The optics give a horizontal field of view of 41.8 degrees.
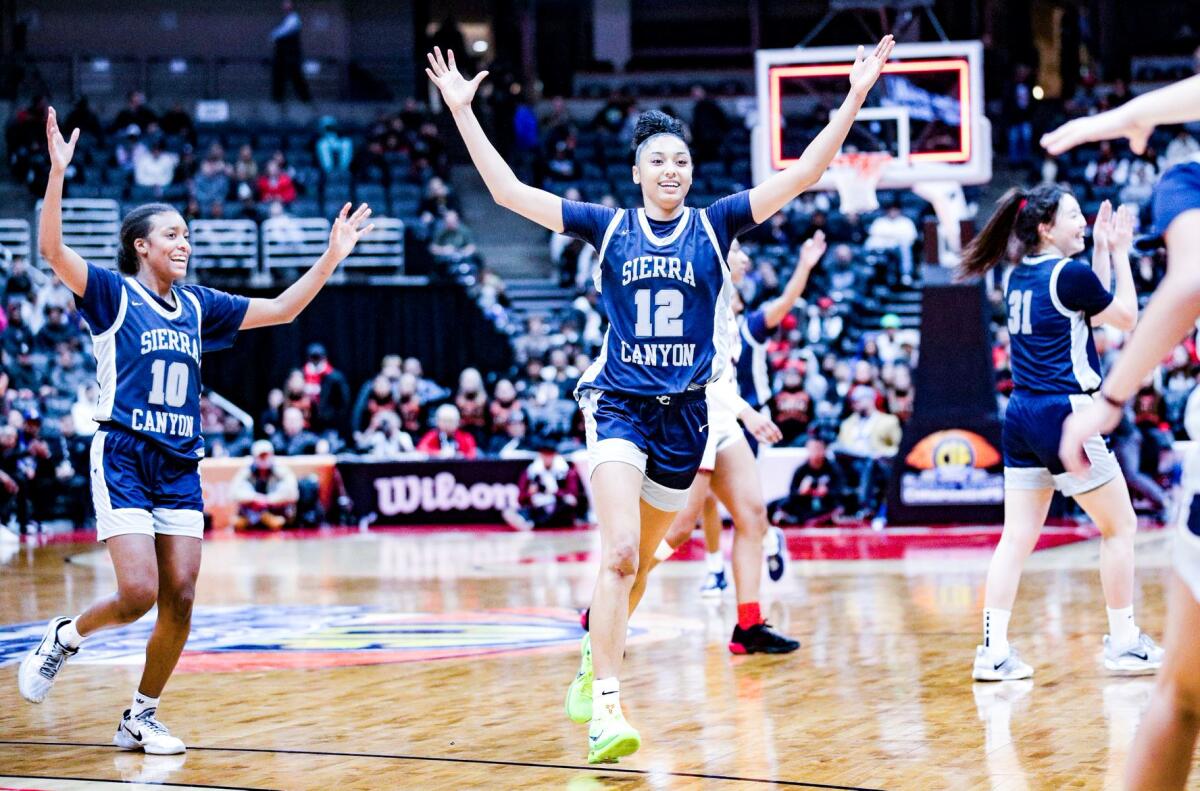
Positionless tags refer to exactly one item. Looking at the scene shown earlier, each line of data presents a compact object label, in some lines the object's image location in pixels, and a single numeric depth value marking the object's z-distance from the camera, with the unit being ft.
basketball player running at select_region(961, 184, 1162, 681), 21.21
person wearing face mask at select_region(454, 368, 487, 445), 58.49
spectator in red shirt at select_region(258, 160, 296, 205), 75.05
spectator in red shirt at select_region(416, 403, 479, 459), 57.36
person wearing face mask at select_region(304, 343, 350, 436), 60.90
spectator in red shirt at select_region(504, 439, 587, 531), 54.44
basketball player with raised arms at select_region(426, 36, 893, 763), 17.52
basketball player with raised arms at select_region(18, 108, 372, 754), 17.97
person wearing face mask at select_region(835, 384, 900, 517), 52.08
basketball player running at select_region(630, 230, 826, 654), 24.76
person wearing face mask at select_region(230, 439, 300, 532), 55.98
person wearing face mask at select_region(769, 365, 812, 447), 54.85
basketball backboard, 50.34
